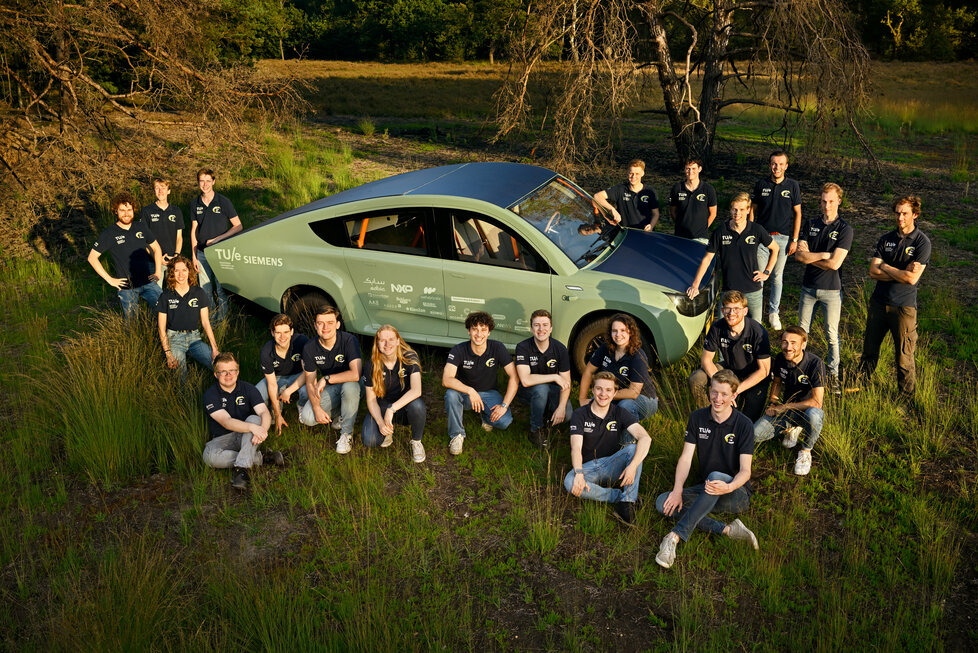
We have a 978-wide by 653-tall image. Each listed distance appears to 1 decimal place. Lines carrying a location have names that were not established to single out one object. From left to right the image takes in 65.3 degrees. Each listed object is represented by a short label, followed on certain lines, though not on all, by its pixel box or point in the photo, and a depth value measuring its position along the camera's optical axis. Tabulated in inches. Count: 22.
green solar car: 281.1
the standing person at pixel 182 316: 297.3
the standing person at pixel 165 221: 352.2
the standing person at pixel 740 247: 301.6
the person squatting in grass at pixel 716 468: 209.5
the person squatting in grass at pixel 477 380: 262.8
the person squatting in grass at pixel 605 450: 225.9
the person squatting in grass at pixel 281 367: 270.4
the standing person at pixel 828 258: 282.8
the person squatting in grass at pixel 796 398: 237.9
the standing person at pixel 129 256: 336.2
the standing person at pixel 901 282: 263.9
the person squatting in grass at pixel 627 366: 253.1
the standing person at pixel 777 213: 332.8
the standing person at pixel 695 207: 340.8
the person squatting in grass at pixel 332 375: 269.4
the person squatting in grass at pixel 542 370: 260.2
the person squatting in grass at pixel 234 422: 249.6
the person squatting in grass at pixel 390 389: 258.8
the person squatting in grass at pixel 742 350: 248.8
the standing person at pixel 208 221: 355.9
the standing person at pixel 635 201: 347.3
